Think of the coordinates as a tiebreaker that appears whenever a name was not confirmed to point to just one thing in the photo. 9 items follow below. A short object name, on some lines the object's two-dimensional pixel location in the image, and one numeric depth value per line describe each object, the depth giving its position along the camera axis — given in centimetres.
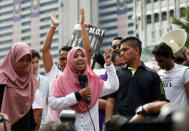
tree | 2143
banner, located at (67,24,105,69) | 600
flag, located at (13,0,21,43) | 11612
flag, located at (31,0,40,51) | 11081
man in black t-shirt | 402
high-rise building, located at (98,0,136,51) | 11038
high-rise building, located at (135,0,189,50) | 5659
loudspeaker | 581
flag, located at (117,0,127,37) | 10788
